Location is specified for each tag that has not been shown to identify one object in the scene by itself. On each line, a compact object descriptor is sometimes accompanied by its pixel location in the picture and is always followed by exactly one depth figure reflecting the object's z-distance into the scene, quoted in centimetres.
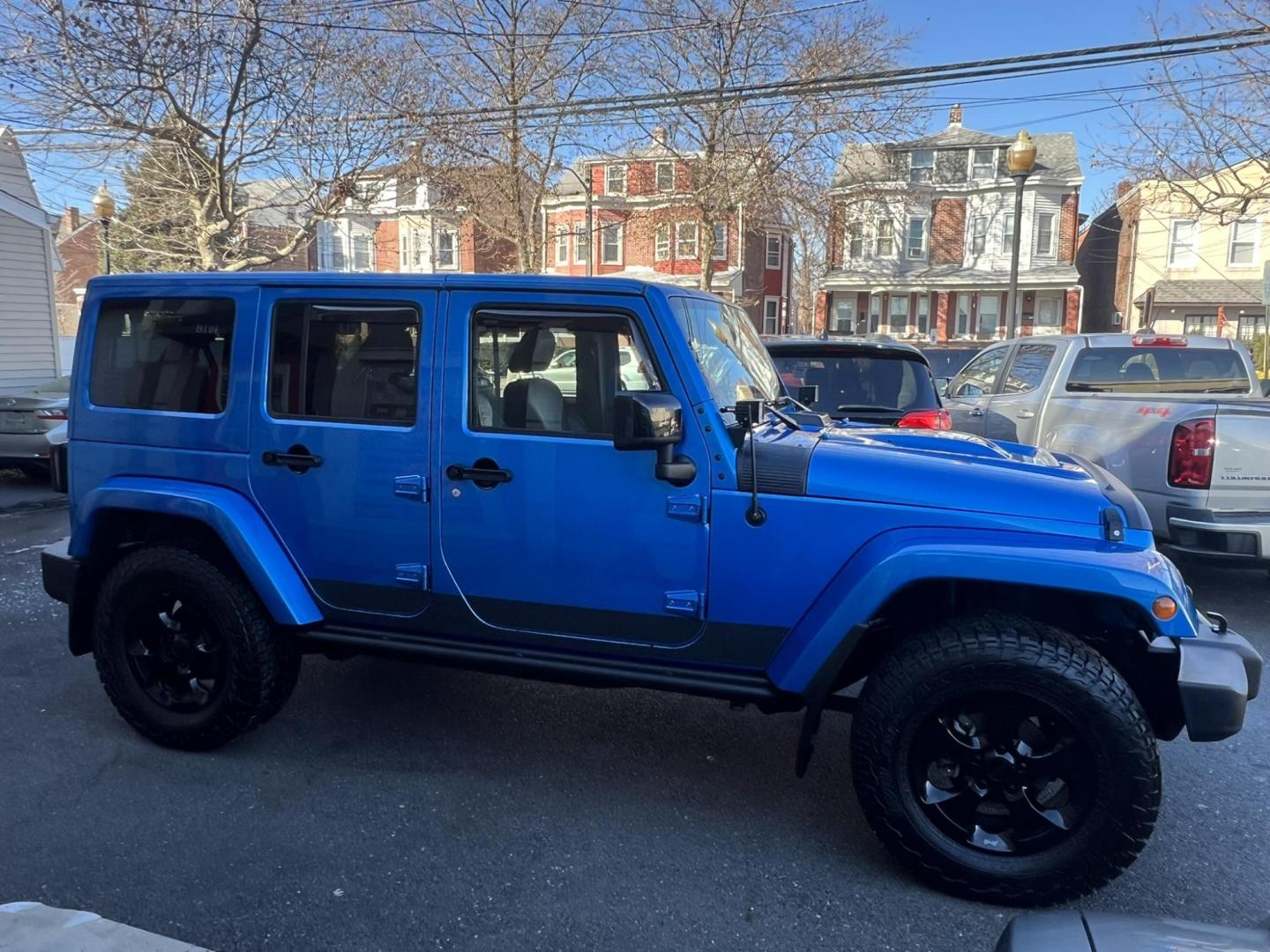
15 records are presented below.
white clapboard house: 1519
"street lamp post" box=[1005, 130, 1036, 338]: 1269
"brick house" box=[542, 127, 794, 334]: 2508
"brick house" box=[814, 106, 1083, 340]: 3544
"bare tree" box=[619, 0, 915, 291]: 2142
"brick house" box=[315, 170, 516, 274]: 2605
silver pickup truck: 547
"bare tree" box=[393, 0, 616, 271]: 2064
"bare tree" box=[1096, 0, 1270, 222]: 1351
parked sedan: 1068
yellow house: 3052
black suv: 713
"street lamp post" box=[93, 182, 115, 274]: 1608
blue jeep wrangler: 290
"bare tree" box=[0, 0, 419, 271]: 1295
